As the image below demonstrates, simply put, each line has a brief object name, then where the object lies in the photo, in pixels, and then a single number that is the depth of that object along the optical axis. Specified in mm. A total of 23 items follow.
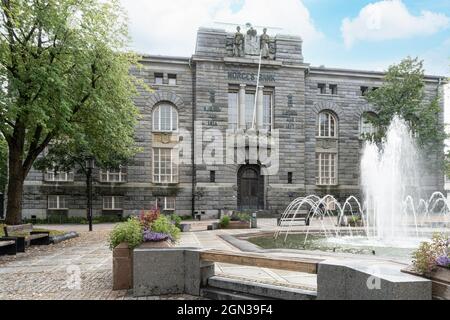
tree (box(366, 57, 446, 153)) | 32938
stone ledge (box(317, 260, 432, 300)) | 4496
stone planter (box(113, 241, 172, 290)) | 7574
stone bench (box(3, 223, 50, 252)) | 13969
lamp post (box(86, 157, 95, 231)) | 22941
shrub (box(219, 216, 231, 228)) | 21234
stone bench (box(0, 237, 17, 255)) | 13203
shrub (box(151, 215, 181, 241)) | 7938
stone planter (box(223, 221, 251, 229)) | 21422
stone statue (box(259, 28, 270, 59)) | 33438
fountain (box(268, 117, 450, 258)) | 15945
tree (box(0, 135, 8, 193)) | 30225
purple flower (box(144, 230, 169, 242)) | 7594
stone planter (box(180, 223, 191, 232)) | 20109
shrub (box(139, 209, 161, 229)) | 8027
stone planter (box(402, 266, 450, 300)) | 4488
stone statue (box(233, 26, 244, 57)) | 33031
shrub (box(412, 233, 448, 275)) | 4785
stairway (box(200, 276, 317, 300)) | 5879
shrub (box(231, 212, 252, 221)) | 22178
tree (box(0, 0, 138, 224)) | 16016
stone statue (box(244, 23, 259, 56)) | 33375
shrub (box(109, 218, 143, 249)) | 7637
